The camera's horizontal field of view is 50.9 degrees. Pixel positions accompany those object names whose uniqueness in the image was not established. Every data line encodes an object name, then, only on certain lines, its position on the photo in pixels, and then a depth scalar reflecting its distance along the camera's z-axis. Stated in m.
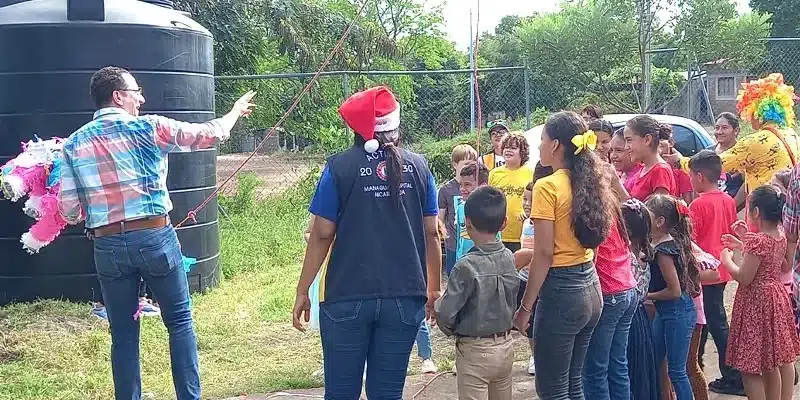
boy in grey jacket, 3.62
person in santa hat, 3.39
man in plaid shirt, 4.01
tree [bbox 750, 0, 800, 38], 28.94
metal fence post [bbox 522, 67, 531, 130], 11.72
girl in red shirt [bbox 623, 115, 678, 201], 4.64
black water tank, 6.85
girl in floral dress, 4.08
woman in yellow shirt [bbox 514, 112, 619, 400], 3.51
